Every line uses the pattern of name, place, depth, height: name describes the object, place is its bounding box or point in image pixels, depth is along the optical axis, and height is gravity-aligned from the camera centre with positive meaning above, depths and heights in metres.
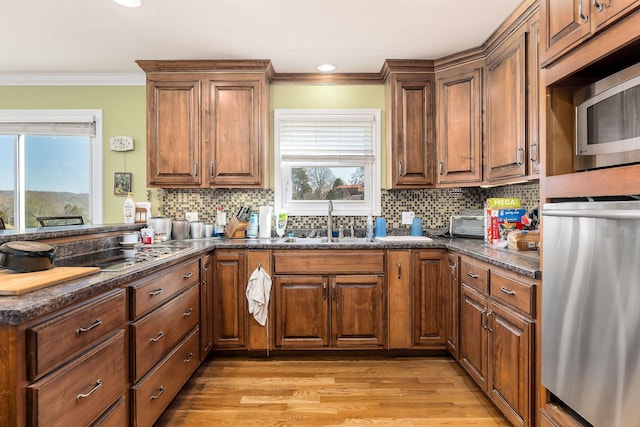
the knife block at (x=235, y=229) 3.16 -0.14
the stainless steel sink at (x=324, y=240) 2.87 -0.23
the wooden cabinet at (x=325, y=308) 2.78 -0.72
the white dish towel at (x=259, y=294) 2.74 -0.60
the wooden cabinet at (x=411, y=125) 3.13 +0.74
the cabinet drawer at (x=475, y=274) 2.11 -0.38
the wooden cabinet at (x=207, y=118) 3.13 +0.81
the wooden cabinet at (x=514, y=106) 2.23 +0.71
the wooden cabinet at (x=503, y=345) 1.67 -0.69
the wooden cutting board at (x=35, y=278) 1.14 -0.22
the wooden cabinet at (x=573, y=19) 1.19 +0.70
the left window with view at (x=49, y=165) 3.54 +0.48
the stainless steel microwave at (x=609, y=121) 1.21 +0.33
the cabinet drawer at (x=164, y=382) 1.63 -0.86
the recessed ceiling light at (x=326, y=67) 3.21 +1.29
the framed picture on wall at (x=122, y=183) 3.54 +0.29
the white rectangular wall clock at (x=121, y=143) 3.51 +0.67
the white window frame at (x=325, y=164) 3.45 +0.32
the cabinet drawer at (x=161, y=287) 1.62 -0.38
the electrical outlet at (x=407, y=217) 3.42 -0.04
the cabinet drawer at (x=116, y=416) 1.36 -0.78
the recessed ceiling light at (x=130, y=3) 2.25 +1.30
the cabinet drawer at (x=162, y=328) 1.63 -0.60
